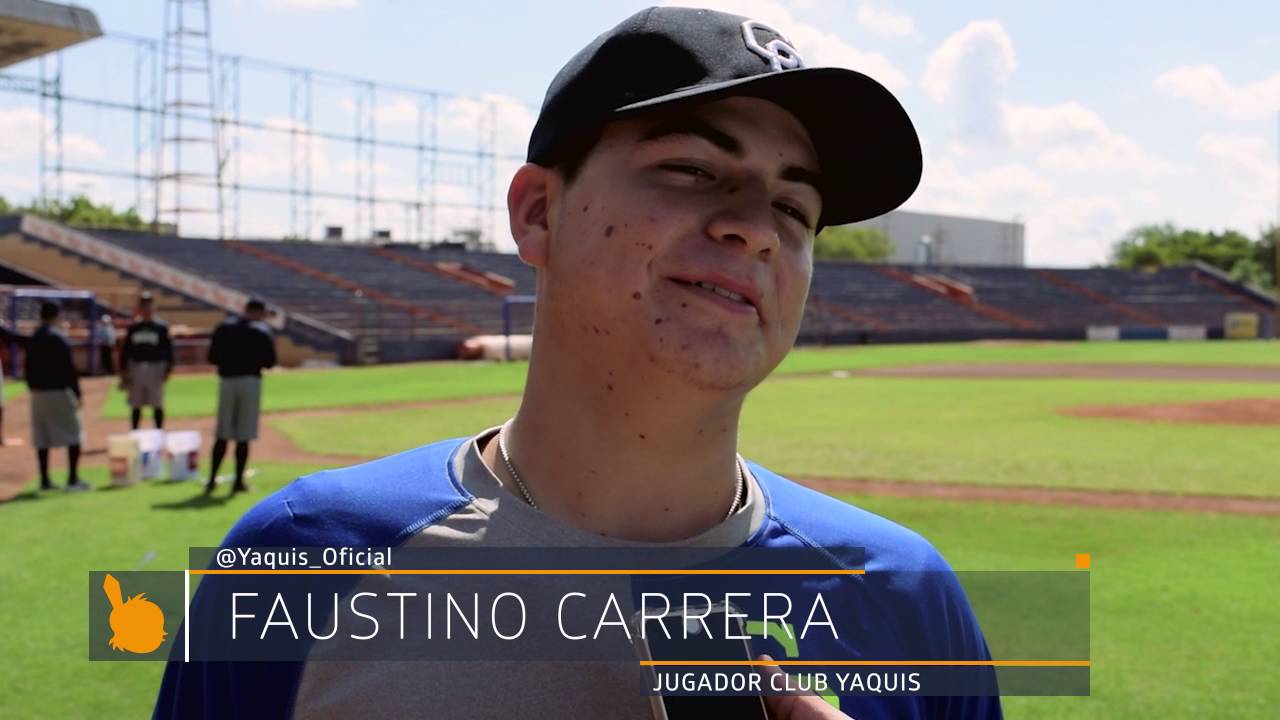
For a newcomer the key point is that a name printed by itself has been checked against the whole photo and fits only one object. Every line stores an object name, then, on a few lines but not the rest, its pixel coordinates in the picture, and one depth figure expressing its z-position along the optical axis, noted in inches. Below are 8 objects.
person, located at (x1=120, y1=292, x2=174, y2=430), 583.5
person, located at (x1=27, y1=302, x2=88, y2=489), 470.0
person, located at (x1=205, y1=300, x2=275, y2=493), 453.7
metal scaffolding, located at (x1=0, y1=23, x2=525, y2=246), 1793.8
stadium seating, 1699.1
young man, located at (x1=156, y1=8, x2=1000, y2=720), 56.6
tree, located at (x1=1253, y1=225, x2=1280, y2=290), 4183.1
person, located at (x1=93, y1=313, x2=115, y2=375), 1079.7
